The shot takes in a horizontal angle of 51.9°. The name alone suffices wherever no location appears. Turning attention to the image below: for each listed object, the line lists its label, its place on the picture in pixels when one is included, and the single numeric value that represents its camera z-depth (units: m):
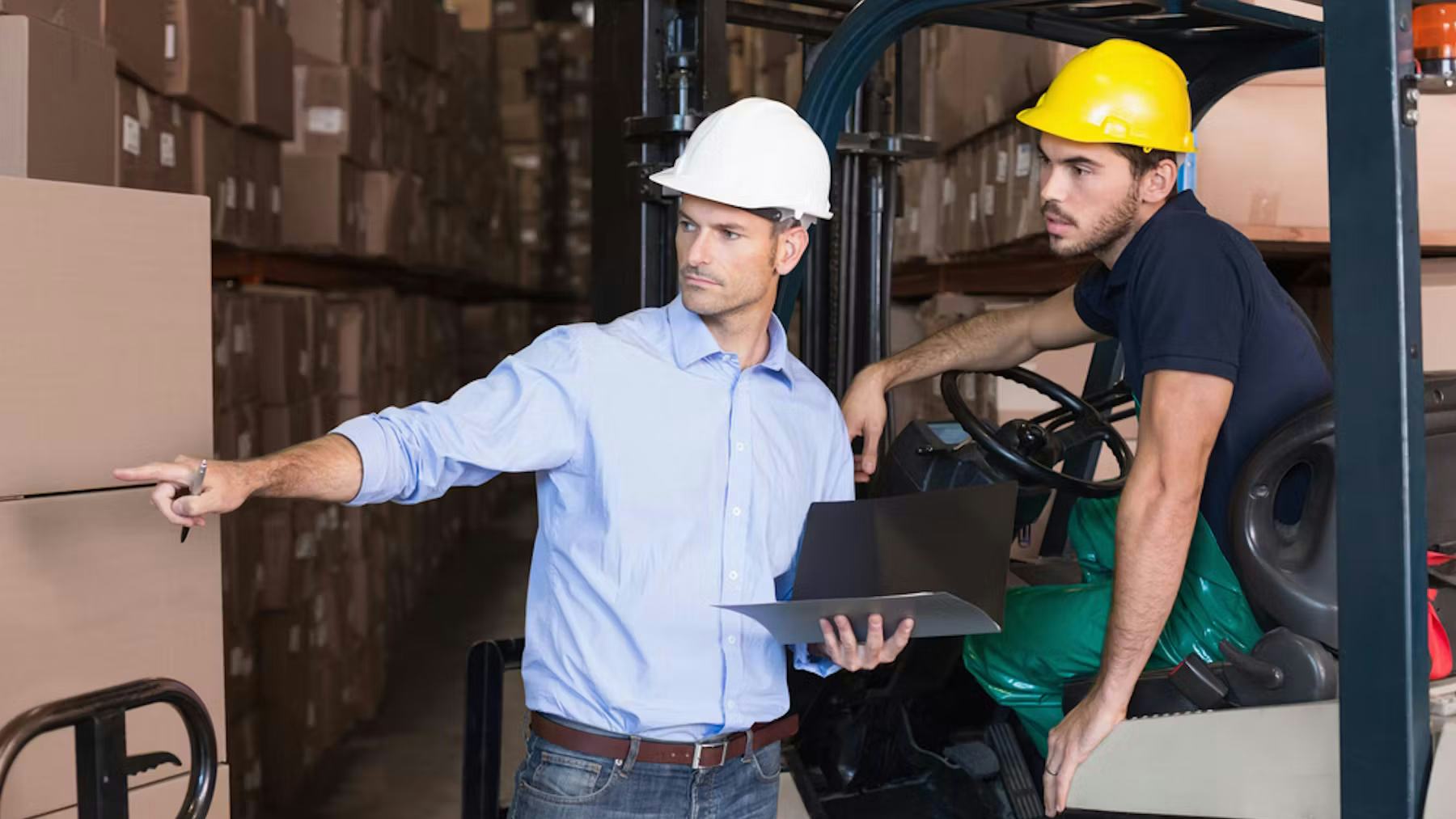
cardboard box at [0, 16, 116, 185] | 2.49
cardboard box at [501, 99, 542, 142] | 10.30
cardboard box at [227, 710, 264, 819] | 4.75
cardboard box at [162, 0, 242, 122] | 3.84
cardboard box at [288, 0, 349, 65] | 5.46
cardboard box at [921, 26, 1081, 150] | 3.99
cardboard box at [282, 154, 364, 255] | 5.49
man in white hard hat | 1.94
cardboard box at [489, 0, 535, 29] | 10.23
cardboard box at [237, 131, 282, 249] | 4.71
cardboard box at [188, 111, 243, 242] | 4.11
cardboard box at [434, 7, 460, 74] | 7.57
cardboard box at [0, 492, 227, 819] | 1.89
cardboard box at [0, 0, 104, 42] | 2.80
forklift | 1.70
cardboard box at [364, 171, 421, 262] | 6.13
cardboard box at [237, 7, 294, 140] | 4.54
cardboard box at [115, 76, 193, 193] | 3.52
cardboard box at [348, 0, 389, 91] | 5.66
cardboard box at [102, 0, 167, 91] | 3.37
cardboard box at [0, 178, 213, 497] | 1.88
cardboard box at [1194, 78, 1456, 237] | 3.62
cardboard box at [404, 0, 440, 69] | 6.83
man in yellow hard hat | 2.00
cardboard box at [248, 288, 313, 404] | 5.05
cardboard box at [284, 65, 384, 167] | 5.47
